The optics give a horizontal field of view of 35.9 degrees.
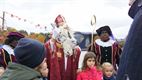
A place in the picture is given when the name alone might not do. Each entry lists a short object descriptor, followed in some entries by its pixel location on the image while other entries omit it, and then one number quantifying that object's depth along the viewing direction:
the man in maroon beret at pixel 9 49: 3.21
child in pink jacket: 3.56
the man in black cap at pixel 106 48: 3.97
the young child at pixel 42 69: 1.29
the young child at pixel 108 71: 3.61
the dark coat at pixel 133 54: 0.61
